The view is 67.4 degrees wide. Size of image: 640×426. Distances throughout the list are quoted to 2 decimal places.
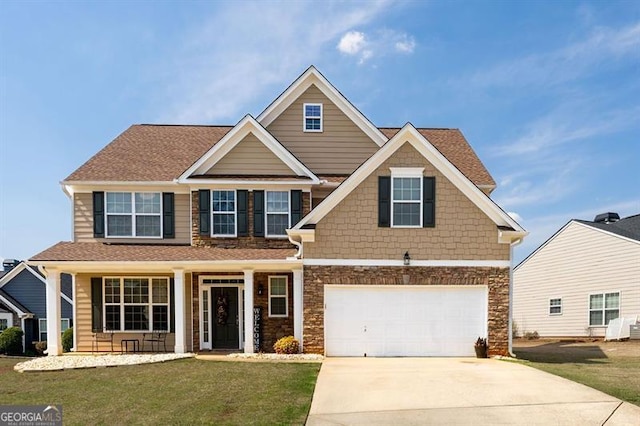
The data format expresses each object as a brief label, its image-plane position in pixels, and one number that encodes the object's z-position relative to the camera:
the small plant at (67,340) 18.23
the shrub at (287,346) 14.10
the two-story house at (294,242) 14.31
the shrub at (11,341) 23.19
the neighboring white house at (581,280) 21.66
